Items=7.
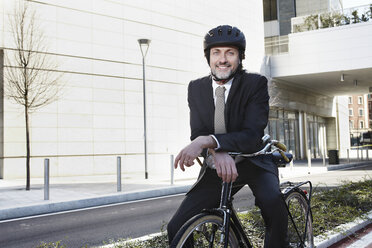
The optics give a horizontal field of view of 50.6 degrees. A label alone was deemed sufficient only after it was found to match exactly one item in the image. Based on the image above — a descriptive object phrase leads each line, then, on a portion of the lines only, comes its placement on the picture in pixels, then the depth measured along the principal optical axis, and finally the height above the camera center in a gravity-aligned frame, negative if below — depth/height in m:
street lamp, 15.06 +3.94
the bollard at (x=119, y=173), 10.90 -0.81
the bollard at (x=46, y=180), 9.30 -0.82
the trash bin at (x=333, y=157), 21.19 -0.93
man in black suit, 2.38 +0.13
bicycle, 2.06 -0.46
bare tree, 14.45 +3.27
